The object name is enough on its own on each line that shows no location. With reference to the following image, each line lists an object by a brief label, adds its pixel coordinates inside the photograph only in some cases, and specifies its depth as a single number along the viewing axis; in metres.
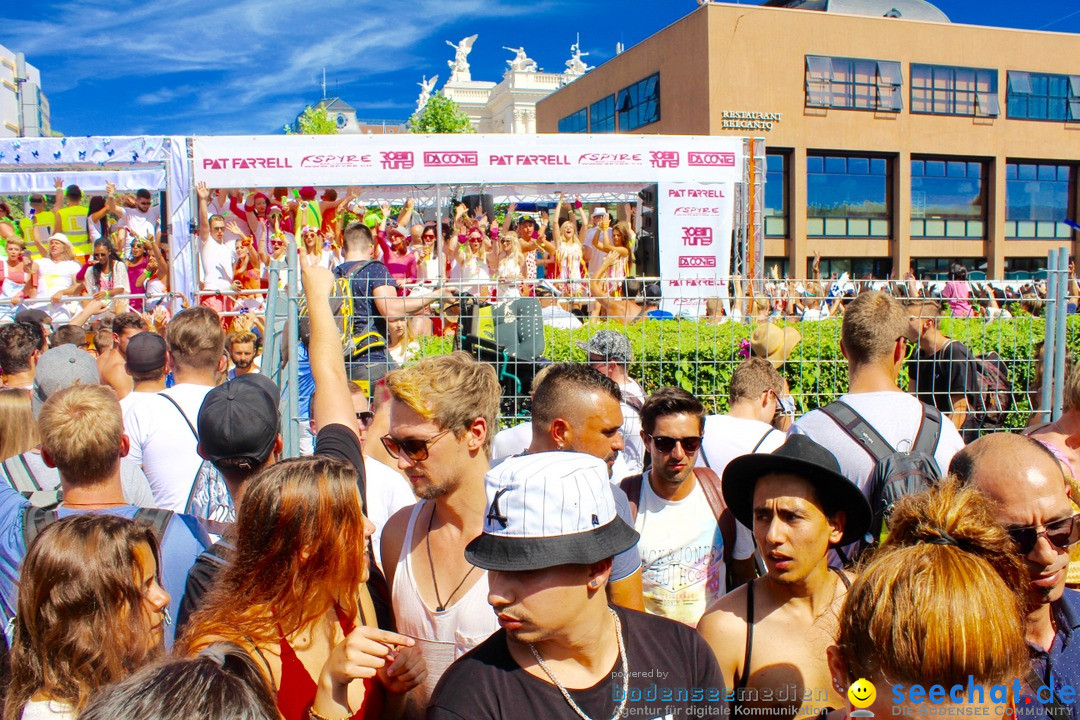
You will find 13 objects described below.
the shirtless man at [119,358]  5.66
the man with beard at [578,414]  3.15
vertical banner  12.35
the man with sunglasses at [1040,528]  2.02
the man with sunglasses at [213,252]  11.24
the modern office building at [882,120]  30.67
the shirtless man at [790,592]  2.16
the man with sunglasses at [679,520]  3.03
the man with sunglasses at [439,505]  2.23
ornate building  72.81
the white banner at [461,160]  11.40
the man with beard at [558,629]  1.65
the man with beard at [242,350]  5.95
